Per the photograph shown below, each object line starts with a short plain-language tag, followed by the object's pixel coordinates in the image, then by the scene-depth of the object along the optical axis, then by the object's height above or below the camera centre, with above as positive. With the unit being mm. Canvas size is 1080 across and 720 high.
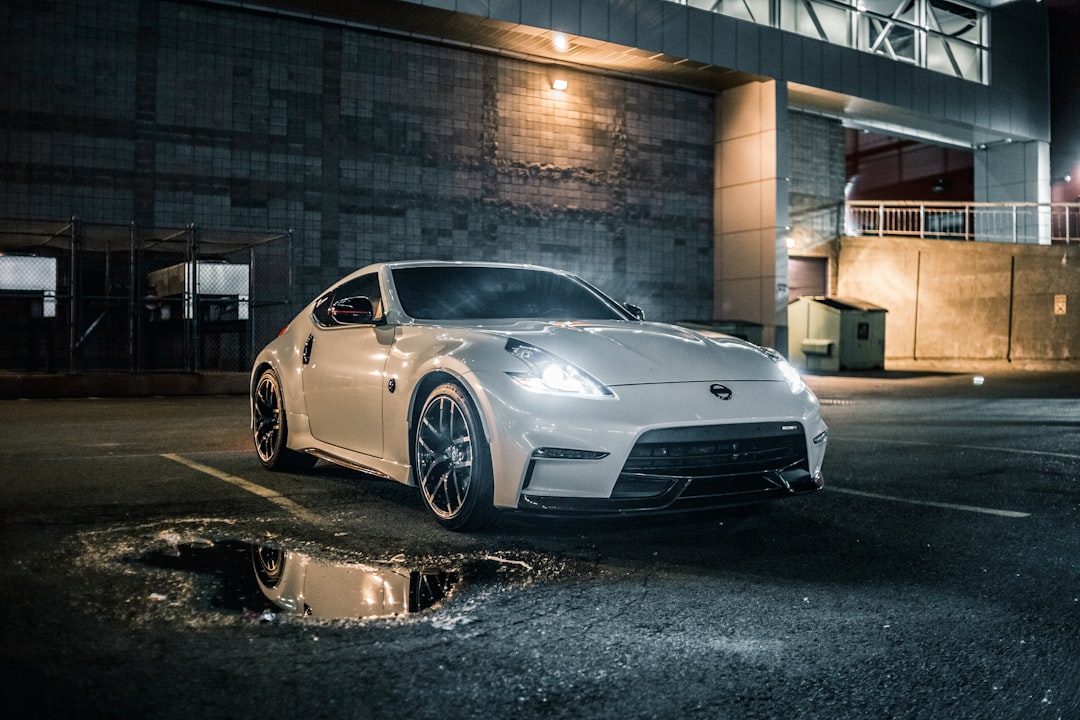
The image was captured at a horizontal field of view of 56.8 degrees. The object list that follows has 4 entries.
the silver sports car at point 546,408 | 4426 -284
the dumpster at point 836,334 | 22578 +386
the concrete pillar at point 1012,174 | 28781 +5240
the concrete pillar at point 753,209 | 22531 +3273
